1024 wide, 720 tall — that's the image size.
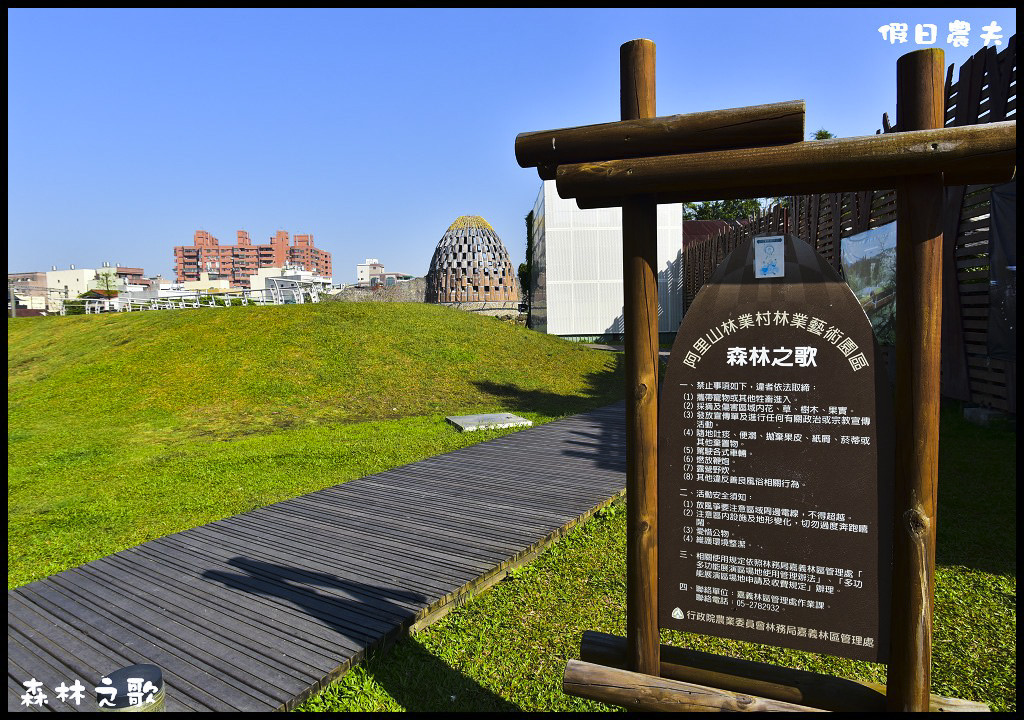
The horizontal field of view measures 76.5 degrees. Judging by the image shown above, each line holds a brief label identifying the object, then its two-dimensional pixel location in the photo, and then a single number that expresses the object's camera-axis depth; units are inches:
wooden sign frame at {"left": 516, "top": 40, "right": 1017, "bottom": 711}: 103.3
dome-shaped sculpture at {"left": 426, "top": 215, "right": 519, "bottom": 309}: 1744.6
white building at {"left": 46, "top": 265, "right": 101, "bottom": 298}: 5684.1
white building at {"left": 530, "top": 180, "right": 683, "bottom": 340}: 1115.3
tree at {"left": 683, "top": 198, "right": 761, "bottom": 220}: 2202.3
